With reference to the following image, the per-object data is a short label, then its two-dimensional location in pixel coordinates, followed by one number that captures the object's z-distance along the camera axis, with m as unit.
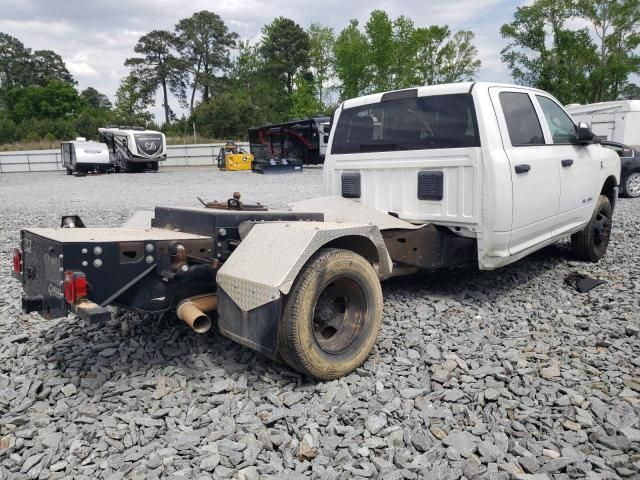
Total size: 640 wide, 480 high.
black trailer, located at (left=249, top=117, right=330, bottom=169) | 28.20
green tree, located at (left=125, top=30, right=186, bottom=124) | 63.03
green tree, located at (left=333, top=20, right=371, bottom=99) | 46.12
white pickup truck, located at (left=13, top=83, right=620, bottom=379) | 3.11
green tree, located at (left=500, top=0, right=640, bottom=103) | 38.84
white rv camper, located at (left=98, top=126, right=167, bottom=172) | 28.34
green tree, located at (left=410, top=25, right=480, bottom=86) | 47.38
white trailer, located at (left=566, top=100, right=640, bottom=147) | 17.34
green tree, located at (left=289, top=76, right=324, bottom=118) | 49.25
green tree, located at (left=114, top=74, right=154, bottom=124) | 62.28
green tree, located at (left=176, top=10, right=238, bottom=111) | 63.28
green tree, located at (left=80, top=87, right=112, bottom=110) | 85.10
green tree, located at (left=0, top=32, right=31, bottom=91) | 71.44
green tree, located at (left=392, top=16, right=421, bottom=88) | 46.72
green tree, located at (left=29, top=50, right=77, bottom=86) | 73.38
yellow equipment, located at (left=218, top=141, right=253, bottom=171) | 30.66
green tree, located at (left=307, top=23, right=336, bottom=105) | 57.94
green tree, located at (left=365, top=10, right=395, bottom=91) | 45.56
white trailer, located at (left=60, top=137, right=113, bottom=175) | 27.59
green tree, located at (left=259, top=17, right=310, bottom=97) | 59.81
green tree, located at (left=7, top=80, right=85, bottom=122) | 61.56
